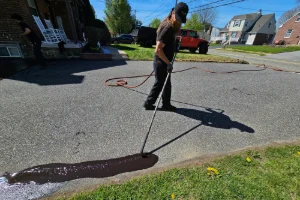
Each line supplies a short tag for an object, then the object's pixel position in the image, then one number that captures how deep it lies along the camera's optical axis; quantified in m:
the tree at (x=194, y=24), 52.19
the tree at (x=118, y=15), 33.97
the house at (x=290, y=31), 31.06
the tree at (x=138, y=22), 57.17
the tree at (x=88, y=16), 14.36
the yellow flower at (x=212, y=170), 1.92
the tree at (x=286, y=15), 48.21
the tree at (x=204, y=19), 54.31
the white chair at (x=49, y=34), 7.11
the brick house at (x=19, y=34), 6.32
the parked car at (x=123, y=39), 24.47
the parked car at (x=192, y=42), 14.66
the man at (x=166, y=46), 2.46
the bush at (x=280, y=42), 33.31
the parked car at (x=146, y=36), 16.06
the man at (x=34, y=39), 5.44
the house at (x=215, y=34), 51.05
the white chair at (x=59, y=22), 10.08
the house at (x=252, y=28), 38.59
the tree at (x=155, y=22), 63.84
